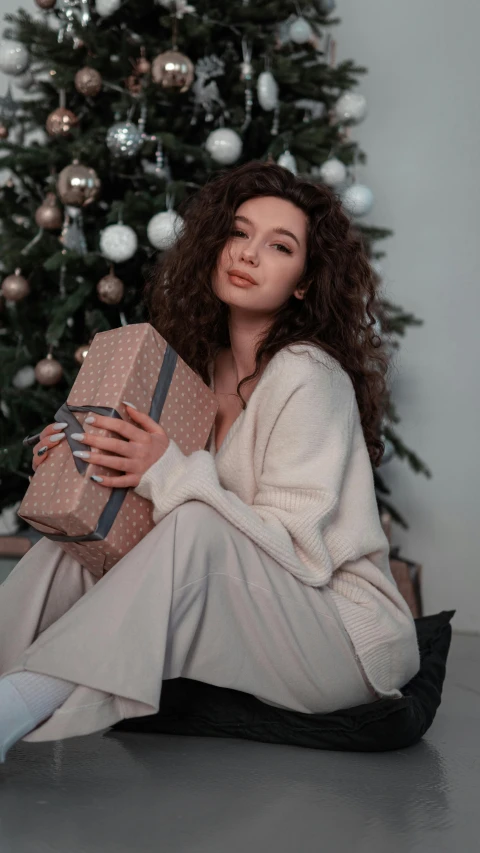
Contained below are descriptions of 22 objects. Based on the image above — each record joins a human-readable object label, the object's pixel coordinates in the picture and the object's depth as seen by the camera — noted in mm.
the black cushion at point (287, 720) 1323
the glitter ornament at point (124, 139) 2303
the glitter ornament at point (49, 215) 2396
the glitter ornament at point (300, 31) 2545
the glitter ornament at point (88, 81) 2365
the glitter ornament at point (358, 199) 2484
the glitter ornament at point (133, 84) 2486
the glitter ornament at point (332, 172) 2471
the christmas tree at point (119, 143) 2359
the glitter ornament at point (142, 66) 2471
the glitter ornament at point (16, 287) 2393
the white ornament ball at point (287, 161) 2381
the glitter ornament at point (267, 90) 2420
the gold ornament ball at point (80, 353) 2334
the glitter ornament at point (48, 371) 2357
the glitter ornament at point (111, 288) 2334
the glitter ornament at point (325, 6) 2627
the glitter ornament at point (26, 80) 2559
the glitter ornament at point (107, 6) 2420
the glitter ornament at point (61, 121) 2414
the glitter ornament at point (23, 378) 2436
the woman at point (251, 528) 1104
